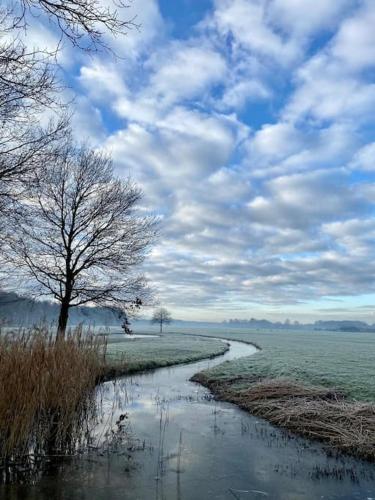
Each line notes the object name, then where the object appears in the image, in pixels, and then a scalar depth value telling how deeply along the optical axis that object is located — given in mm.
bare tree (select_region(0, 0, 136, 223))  5031
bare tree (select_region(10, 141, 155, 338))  21406
